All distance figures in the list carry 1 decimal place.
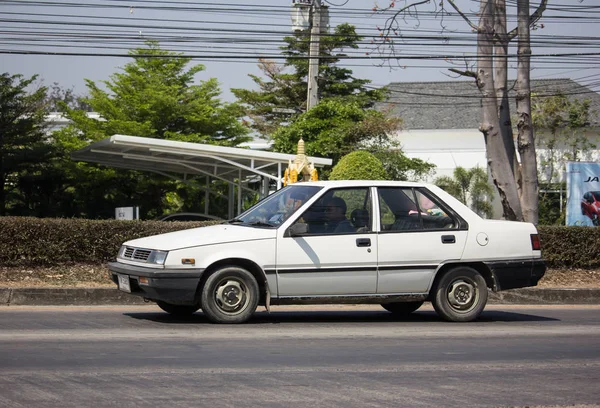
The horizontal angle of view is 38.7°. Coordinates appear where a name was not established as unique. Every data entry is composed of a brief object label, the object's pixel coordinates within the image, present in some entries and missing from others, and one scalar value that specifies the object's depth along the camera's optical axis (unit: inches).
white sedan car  375.2
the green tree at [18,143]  1186.0
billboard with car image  946.1
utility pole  1032.3
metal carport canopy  821.9
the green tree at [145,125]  1284.4
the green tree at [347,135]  1268.5
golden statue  746.8
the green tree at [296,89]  1820.9
